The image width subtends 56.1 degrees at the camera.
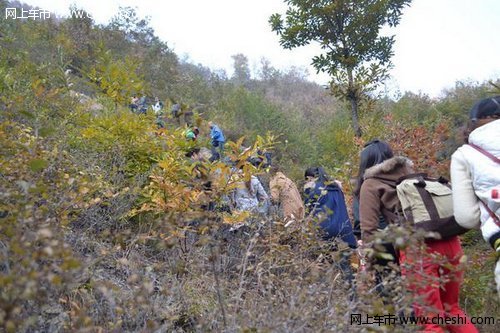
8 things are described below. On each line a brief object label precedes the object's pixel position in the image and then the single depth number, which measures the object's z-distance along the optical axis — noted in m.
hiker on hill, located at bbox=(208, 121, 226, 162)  5.18
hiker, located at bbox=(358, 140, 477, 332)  2.62
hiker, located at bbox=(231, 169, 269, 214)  4.43
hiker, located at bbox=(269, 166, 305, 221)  4.26
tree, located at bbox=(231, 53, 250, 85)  35.90
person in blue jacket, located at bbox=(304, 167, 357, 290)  4.12
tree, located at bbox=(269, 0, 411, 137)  6.77
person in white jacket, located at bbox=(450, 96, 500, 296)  2.30
